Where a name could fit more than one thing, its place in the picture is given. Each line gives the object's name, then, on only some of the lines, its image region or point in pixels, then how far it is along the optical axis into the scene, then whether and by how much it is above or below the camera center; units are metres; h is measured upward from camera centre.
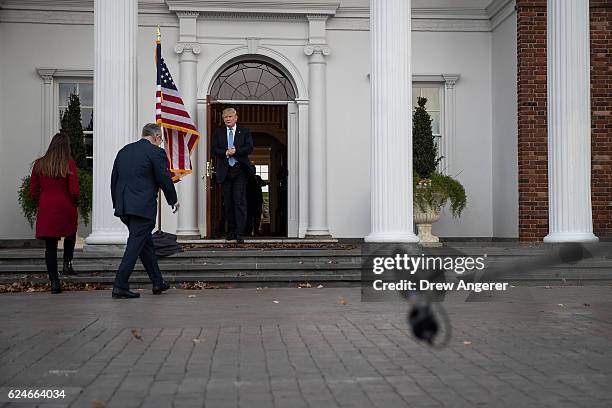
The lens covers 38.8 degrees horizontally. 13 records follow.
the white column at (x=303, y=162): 16.72 +1.04
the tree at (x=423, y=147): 15.88 +1.25
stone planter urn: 15.50 -0.07
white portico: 16.41 +2.49
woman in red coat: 10.19 +0.26
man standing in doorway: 13.89 +0.83
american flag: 13.80 +1.46
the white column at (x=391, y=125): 12.59 +1.31
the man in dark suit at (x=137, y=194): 9.62 +0.25
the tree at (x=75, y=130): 15.59 +1.57
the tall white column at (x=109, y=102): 12.24 +1.62
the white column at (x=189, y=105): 16.33 +2.10
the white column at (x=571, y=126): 12.87 +1.31
